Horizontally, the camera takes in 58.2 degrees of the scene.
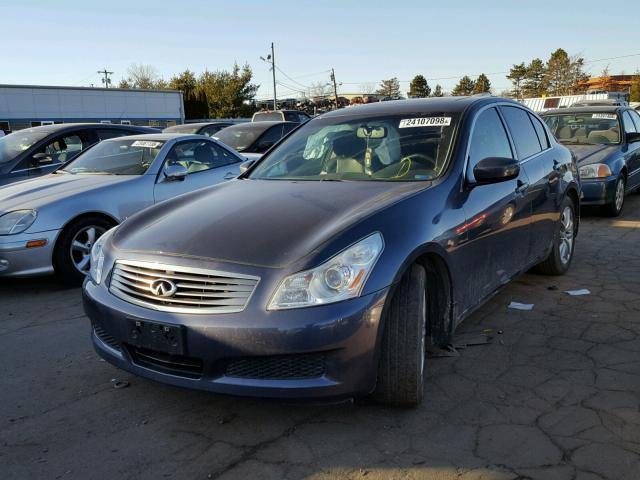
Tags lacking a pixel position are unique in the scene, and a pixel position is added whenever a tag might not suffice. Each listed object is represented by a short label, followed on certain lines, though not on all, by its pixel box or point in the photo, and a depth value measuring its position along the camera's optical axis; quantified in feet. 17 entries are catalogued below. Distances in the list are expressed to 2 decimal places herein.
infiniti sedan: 8.37
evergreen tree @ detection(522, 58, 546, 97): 234.46
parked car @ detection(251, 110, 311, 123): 56.08
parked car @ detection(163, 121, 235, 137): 42.39
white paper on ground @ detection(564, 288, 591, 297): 16.09
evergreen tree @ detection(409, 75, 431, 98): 254.27
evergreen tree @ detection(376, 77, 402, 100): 251.39
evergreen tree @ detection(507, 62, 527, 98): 245.65
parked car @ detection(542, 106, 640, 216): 26.76
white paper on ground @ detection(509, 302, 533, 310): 15.06
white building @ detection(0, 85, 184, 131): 114.73
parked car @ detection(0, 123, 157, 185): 24.86
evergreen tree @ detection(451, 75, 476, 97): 247.91
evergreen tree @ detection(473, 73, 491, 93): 240.73
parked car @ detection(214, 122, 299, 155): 35.45
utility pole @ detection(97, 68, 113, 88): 291.83
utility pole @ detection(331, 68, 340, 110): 216.21
